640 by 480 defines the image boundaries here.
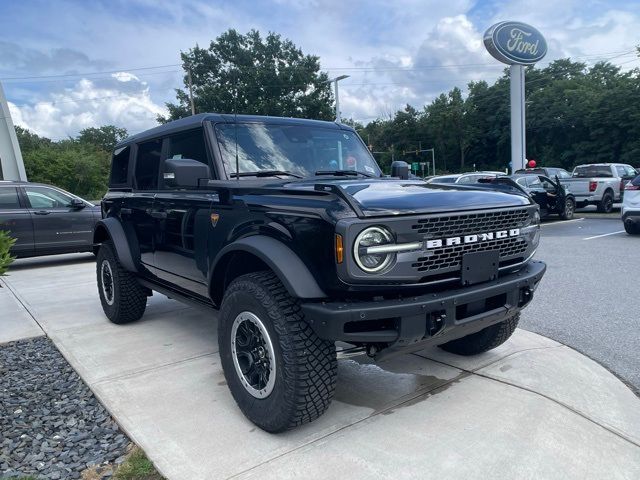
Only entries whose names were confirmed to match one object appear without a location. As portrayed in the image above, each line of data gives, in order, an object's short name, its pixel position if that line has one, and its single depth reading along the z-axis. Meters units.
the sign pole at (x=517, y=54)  22.84
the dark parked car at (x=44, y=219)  9.31
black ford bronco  2.52
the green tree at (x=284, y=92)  33.31
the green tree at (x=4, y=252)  3.57
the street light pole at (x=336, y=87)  25.02
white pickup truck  17.00
